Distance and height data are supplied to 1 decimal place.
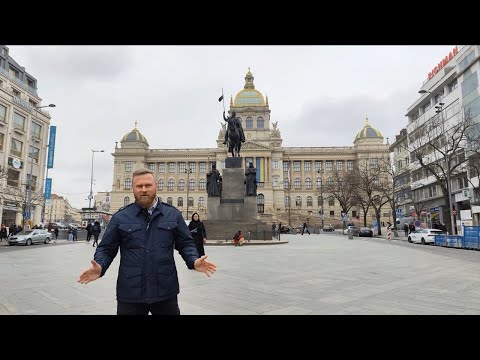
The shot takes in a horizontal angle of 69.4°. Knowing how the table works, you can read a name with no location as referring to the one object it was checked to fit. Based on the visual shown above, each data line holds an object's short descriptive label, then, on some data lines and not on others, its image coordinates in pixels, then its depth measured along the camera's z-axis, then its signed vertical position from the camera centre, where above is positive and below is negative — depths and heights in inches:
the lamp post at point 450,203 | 1012.8 +68.6
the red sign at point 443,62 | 1793.2 +887.4
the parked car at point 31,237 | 1010.1 -31.8
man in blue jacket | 111.2 -9.1
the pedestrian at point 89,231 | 1191.6 -14.0
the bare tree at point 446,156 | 1086.3 +306.1
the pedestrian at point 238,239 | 788.0 -27.9
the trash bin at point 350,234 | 1332.4 -28.8
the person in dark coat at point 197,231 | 424.6 -5.2
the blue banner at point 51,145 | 2049.2 +490.8
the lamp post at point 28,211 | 1220.7 +77.6
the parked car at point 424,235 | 1045.8 -27.7
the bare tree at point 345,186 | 2020.2 +255.1
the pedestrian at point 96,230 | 920.4 -8.5
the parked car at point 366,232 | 1676.9 -27.0
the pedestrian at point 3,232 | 1197.0 -17.0
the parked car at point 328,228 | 2546.8 -11.1
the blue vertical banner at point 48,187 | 1930.9 +222.7
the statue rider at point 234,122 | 1055.0 +318.2
